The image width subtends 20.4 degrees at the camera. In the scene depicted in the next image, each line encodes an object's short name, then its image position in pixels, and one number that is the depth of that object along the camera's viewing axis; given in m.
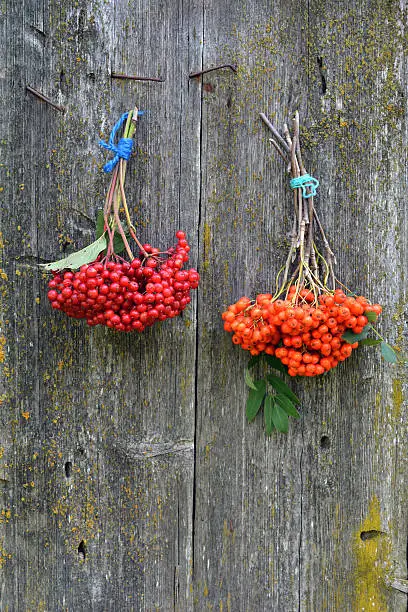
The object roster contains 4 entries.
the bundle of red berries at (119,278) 0.90
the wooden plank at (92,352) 0.97
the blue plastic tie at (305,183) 0.96
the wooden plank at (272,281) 0.98
